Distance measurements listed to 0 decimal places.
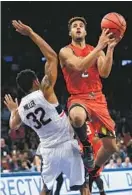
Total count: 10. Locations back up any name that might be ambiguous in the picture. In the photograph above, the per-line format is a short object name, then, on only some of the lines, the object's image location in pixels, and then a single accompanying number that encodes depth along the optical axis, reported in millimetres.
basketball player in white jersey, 6234
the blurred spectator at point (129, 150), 16566
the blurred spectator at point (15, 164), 12933
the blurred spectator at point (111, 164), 13345
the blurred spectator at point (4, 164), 12547
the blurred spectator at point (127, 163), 13709
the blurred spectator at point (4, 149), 13625
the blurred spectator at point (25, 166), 12819
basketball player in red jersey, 6395
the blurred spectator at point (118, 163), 13477
